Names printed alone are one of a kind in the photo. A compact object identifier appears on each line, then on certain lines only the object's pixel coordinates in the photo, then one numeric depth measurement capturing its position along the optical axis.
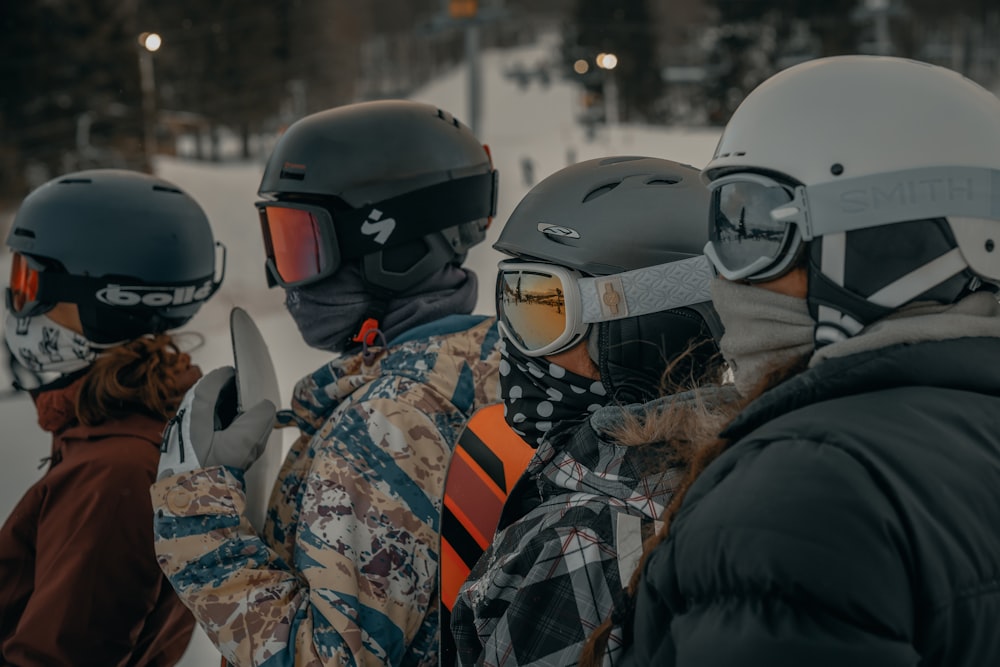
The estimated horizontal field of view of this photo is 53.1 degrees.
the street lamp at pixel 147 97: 24.67
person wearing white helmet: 1.00
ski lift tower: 12.14
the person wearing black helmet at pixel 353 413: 2.02
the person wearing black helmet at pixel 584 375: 1.55
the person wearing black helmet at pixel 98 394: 2.46
